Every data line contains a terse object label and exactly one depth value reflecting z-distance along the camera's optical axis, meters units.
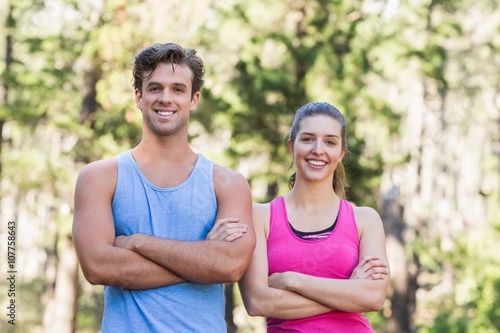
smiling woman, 6.40
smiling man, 5.97
